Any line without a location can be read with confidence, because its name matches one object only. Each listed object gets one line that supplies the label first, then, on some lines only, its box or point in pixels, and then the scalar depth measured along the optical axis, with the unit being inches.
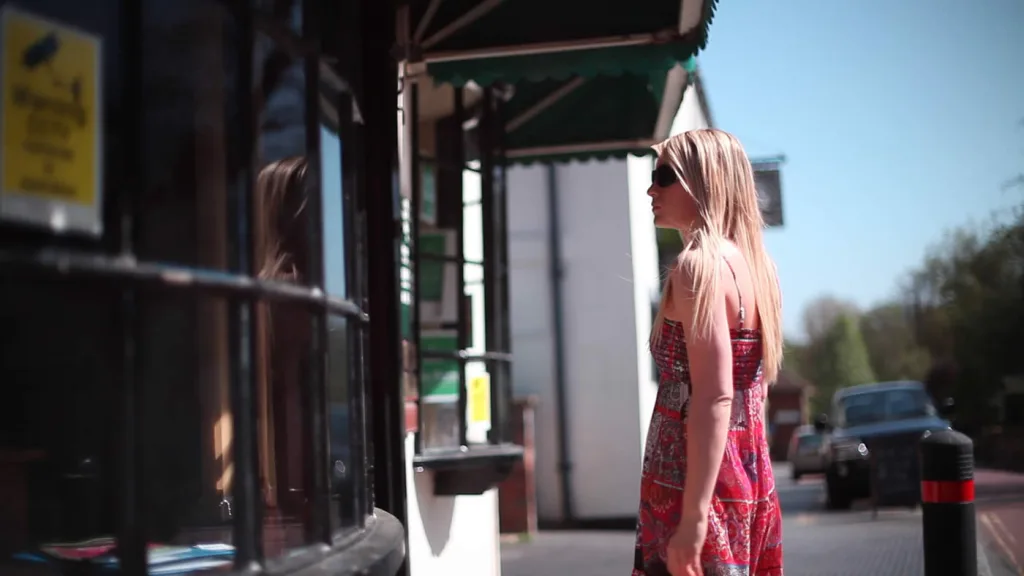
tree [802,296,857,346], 4266.7
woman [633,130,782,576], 104.5
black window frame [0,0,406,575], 81.0
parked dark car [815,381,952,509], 667.4
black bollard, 210.5
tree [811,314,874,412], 4069.9
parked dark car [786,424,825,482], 1455.5
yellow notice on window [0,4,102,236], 74.2
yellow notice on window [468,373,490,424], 248.1
